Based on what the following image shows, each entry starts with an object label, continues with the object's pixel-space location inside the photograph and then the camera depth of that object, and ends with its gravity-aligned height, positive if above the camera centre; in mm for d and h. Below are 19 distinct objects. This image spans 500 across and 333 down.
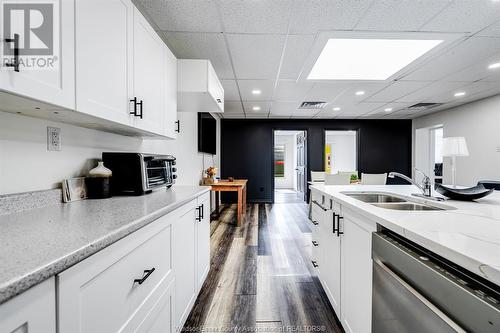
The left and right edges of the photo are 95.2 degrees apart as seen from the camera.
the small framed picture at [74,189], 1290 -155
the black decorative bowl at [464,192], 1392 -176
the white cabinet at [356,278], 1132 -628
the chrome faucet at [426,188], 1578 -168
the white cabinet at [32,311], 430 -306
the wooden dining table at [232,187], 4168 -439
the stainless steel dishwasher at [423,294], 572 -394
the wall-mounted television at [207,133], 4078 +610
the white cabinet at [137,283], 609 -442
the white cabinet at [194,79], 2246 +842
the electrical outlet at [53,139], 1234 +135
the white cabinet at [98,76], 853 +447
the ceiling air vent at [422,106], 4972 +1311
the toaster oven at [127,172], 1608 -62
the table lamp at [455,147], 2828 +216
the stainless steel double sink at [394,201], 1430 -276
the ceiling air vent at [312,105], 4801 +1280
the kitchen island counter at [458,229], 589 -236
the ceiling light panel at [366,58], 2623 +1382
